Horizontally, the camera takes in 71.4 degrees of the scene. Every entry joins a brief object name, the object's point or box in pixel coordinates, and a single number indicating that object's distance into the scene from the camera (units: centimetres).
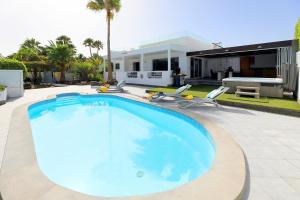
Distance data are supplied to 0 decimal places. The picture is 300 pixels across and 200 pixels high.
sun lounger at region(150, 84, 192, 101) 1168
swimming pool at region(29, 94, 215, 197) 423
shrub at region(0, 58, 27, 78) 1512
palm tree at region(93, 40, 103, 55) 5162
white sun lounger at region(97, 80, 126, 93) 1680
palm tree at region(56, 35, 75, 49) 4295
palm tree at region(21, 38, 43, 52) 4023
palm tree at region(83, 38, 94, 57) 5015
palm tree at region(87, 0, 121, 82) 2338
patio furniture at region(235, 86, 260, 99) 1122
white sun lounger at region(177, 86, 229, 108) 975
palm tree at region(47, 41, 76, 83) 2684
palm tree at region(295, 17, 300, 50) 1241
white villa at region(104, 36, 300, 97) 1531
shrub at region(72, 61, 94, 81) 2823
